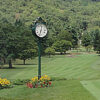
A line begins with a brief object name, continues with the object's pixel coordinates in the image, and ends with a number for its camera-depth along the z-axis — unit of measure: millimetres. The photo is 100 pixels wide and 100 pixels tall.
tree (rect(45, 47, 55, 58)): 78200
